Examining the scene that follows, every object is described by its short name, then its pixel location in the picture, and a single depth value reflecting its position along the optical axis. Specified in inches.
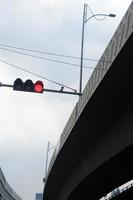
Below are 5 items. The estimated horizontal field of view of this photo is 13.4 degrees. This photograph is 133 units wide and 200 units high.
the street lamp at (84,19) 1546.5
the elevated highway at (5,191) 3871.1
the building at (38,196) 5974.4
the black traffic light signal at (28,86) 876.0
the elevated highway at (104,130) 840.9
